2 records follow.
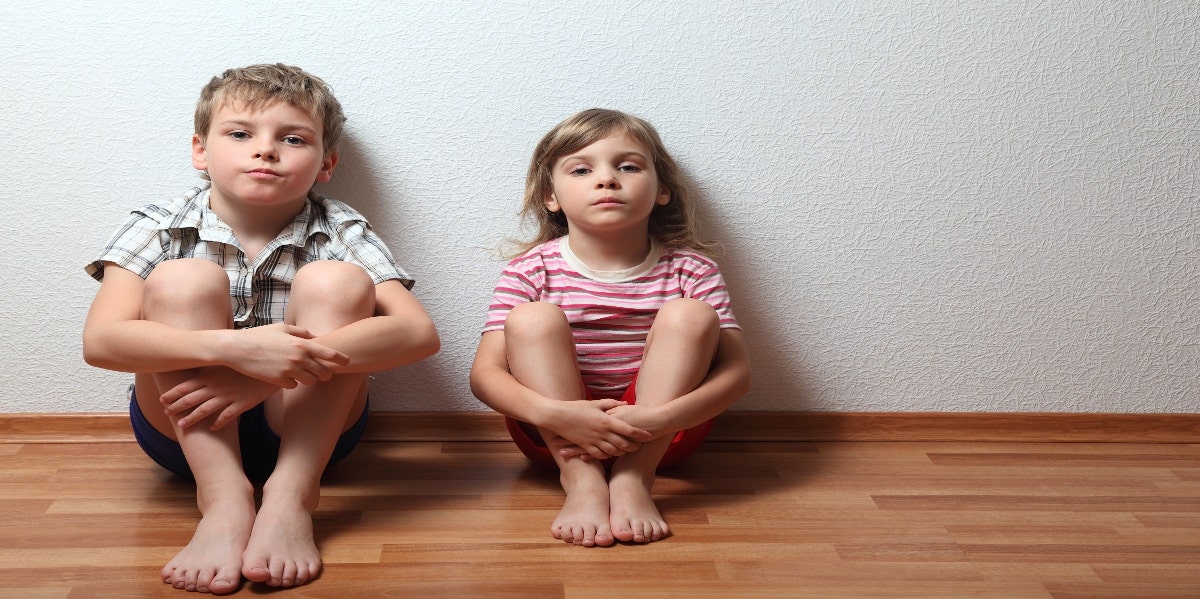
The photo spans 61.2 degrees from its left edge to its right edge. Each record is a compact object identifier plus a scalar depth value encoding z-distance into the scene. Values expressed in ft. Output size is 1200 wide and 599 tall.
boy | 3.45
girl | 3.94
